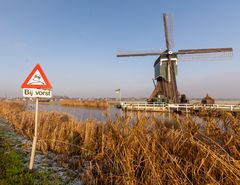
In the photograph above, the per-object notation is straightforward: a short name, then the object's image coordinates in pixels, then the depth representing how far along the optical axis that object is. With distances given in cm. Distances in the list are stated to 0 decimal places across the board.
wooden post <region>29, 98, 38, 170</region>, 375
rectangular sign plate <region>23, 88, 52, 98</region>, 380
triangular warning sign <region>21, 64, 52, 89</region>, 383
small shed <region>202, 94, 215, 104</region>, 2788
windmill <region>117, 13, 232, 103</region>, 2583
